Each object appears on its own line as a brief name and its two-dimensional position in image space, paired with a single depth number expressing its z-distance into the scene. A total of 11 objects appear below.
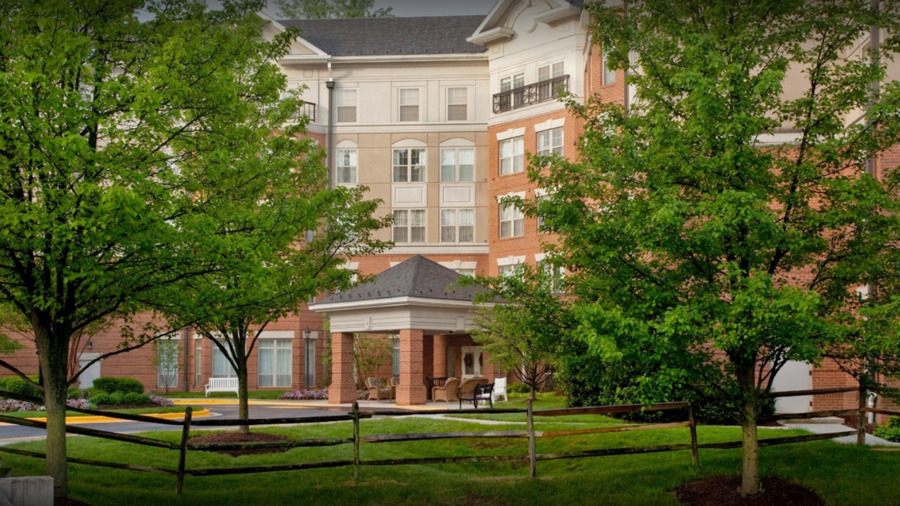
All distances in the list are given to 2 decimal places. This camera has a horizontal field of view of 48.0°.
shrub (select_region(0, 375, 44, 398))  32.42
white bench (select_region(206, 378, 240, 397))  47.31
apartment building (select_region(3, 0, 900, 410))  45.75
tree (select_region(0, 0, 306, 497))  11.95
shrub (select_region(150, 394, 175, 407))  34.69
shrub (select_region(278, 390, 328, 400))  43.06
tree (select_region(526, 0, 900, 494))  13.52
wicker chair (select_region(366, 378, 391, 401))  38.69
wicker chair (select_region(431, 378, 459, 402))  36.16
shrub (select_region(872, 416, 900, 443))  19.83
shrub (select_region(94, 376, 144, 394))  36.25
